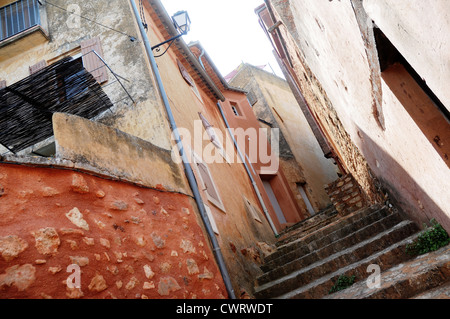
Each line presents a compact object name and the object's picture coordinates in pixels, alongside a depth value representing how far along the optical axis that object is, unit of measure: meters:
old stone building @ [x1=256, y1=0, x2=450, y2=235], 2.12
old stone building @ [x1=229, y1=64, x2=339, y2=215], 16.05
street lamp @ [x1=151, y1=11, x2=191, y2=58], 7.20
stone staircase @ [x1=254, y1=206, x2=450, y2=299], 3.30
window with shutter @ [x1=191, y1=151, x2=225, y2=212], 6.01
